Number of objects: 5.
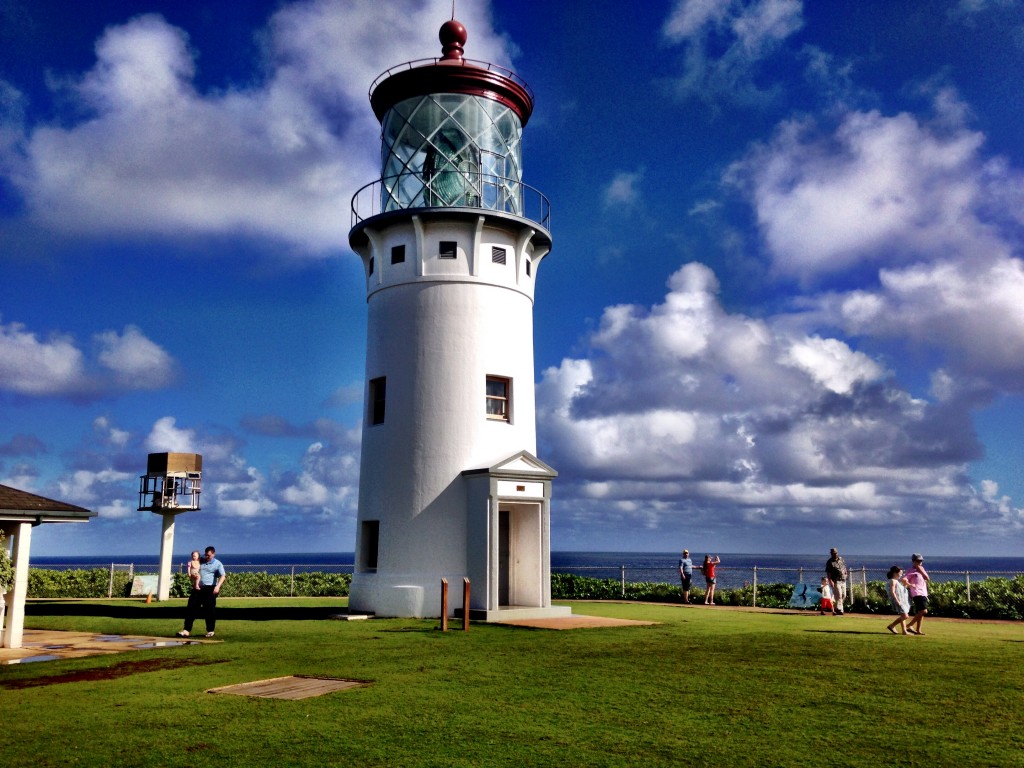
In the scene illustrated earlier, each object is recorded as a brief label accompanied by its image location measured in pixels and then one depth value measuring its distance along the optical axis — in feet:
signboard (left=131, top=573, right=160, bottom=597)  89.71
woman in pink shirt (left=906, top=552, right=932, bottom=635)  53.01
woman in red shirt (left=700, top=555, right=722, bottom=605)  85.92
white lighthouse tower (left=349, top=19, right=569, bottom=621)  67.05
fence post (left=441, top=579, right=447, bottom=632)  55.88
